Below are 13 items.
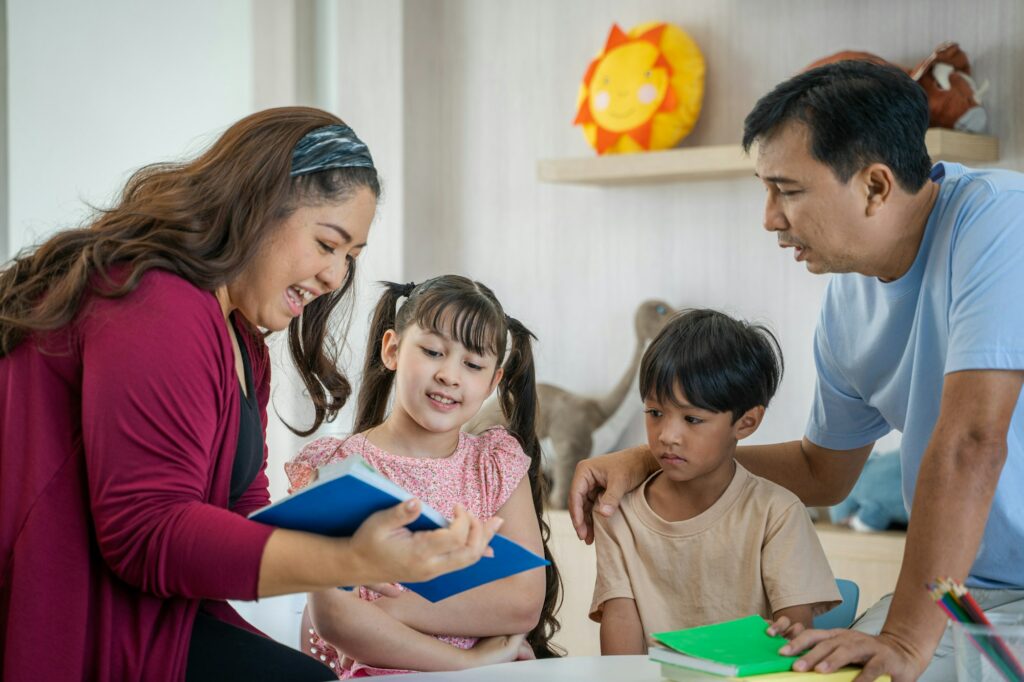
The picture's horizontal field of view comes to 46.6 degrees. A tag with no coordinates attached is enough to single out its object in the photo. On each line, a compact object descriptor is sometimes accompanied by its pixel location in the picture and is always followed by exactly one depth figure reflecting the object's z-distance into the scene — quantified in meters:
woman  1.17
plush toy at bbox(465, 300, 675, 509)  3.11
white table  1.34
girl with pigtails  1.66
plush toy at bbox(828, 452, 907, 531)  2.67
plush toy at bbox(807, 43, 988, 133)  2.61
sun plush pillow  2.96
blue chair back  1.72
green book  1.18
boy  1.68
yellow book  1.18
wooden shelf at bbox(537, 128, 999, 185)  2.63
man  1.34
